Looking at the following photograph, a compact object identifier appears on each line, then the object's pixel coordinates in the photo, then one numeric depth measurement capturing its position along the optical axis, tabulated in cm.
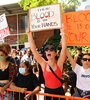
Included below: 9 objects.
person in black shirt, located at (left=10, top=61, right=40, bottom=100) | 278
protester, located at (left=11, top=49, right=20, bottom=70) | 622
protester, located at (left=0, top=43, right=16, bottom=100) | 284
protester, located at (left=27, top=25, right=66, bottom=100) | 261
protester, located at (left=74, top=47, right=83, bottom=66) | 452
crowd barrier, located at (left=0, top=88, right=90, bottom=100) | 232
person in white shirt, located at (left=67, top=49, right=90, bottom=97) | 278
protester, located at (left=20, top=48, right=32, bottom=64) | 657
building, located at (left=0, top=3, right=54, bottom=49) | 1655
